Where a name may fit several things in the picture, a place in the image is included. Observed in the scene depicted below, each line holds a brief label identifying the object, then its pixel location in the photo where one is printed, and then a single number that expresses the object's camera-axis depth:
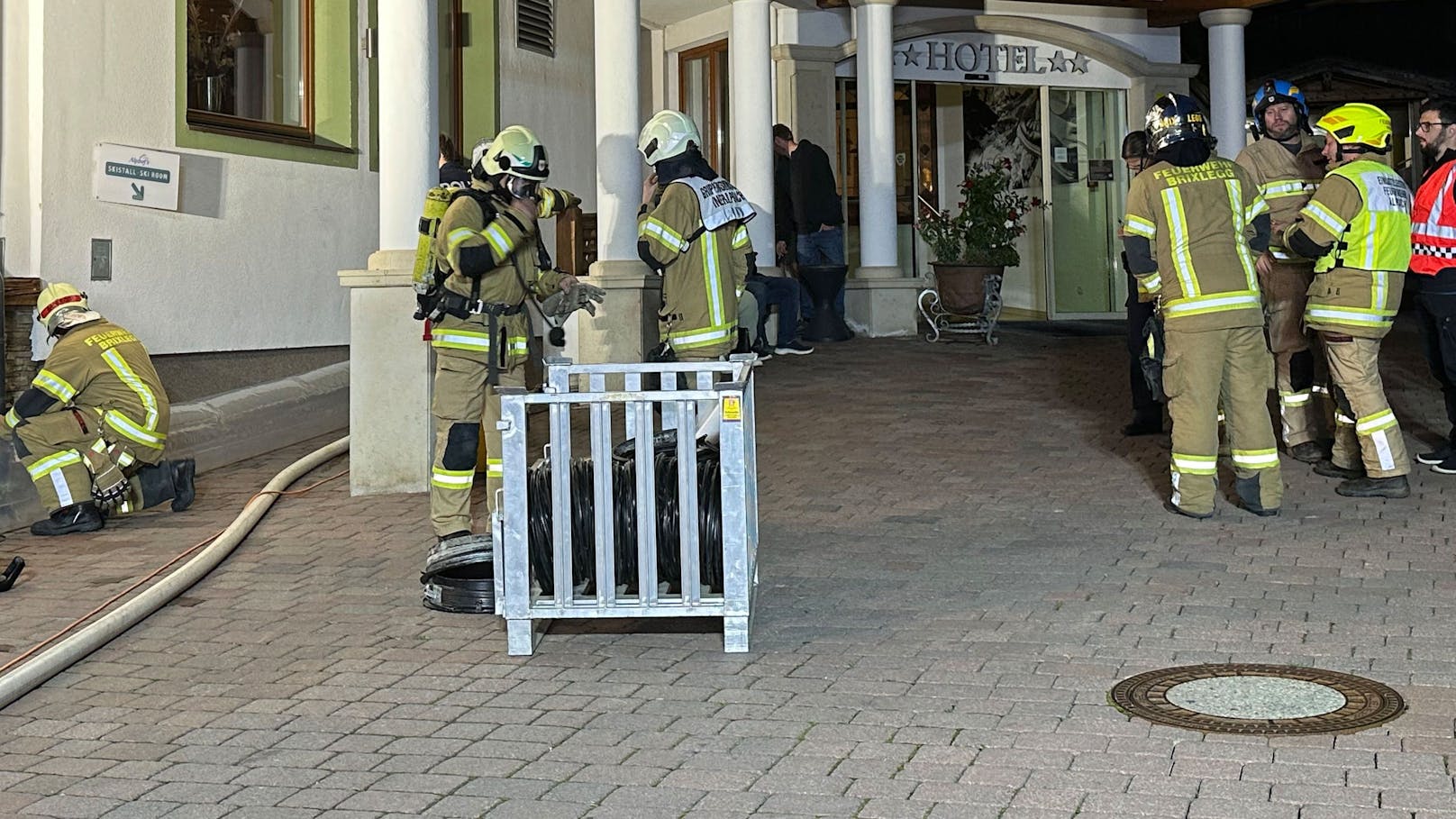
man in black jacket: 16.31
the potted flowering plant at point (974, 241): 15.91
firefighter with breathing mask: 7.21
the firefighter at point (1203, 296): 7.92
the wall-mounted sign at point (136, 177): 10.52
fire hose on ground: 5.53
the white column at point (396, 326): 9.34
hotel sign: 19.22
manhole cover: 4.71
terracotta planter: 16.19
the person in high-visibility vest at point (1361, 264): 8.49
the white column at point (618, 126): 11.36
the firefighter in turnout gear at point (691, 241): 8.29
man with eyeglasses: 9.16
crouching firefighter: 9.01
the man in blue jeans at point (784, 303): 14.74
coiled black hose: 5.91
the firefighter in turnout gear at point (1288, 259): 9.41
